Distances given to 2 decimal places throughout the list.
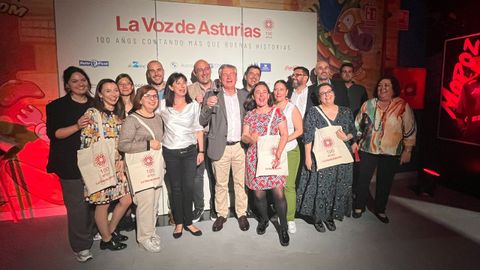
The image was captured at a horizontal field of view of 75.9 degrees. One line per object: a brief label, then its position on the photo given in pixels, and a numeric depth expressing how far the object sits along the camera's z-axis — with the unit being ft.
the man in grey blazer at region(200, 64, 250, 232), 10.58
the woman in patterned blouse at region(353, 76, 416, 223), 11.14
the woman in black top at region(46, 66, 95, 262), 8.39
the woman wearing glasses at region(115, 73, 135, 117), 10.52
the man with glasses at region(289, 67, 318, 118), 11.79
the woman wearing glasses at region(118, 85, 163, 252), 8.70
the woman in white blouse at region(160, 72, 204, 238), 9.76
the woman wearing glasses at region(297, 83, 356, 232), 10.34
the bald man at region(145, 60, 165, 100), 11.39
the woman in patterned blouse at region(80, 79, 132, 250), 8.54
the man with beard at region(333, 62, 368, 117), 12.84
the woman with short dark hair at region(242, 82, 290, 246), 9.73
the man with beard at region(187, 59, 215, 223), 11.66
